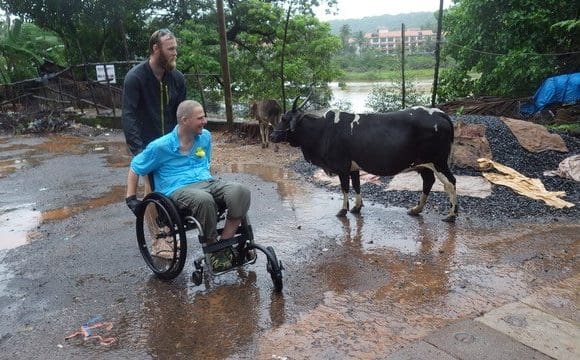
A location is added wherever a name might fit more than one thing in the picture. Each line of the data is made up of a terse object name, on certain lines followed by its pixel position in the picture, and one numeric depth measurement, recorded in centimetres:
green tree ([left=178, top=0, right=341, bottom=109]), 1600
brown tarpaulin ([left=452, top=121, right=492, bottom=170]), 668
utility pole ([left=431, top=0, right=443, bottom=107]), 929
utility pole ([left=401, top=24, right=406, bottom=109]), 1024
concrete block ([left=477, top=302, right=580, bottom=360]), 291
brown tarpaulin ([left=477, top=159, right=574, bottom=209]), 556
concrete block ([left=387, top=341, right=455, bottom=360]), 288
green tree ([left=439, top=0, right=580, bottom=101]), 1182
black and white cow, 514
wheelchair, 362
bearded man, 424
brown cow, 944
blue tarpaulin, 1046
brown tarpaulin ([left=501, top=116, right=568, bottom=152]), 716
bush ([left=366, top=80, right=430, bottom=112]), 1361
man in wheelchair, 363
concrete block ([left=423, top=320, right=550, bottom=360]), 287
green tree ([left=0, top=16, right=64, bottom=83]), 1733
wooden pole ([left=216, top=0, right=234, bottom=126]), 1049
